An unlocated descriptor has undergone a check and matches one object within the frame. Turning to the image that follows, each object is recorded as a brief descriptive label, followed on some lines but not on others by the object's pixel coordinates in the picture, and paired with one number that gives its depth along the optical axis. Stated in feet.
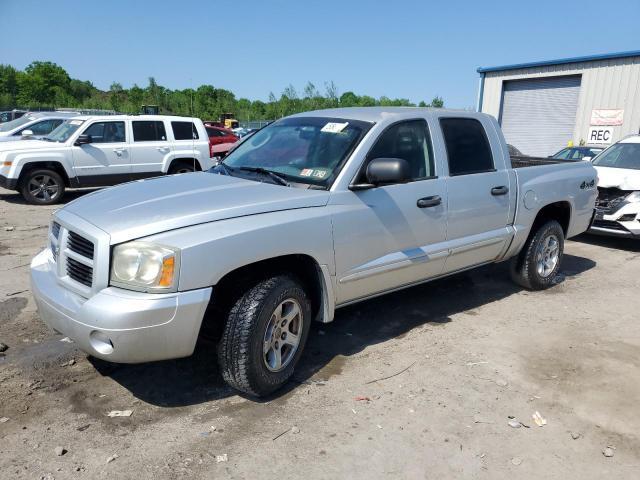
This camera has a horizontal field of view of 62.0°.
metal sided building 64.39
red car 54.13
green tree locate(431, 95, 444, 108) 269.83
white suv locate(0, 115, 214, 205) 34.68
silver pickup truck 9.70
